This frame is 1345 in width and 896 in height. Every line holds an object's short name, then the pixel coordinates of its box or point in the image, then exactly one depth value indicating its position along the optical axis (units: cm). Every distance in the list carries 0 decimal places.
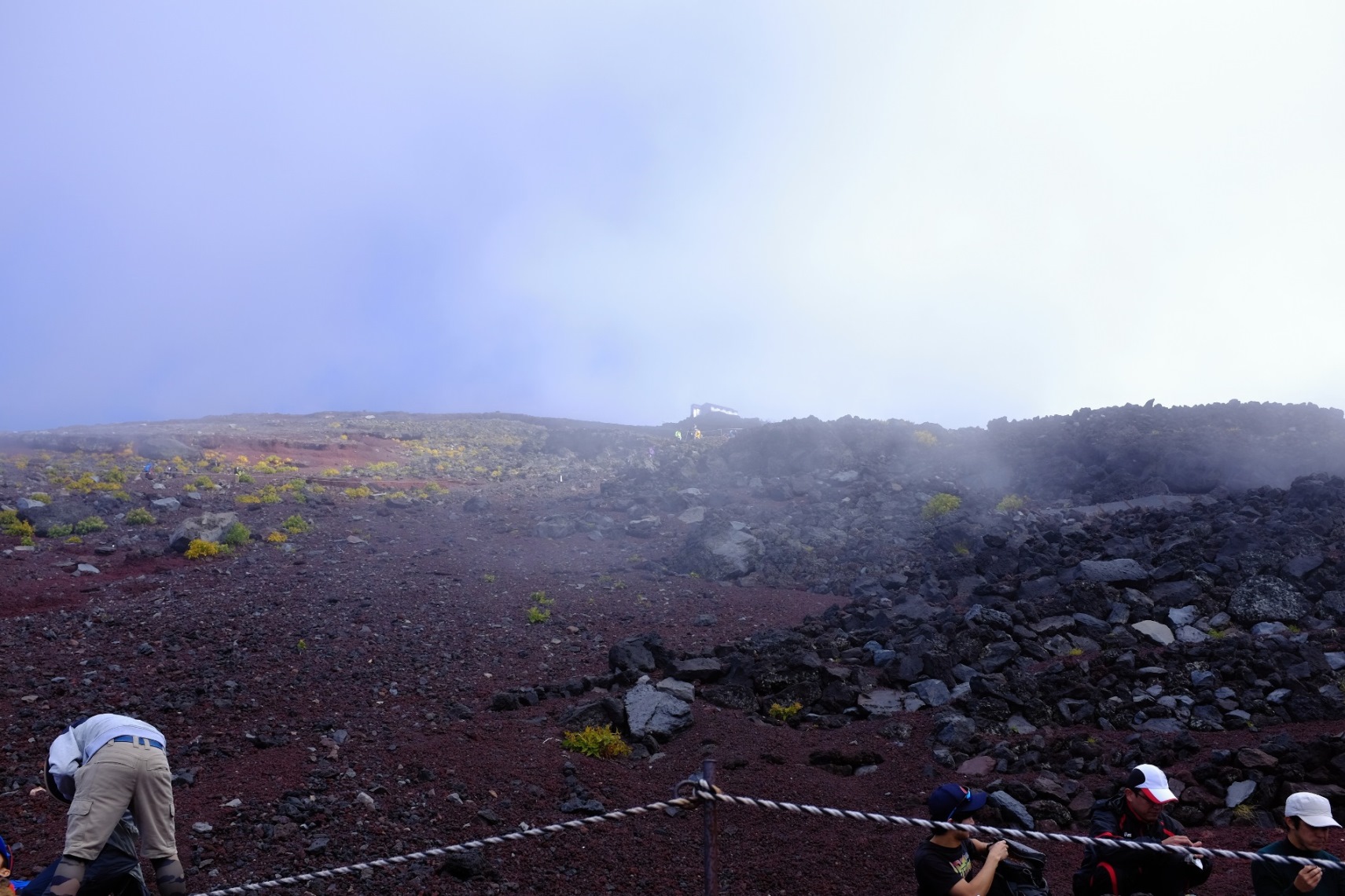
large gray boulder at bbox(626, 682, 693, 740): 806
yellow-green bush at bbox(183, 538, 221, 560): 1534
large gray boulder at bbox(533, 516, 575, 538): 1964
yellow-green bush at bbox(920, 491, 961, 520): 1911
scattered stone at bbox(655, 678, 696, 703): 891
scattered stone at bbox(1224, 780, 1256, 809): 599
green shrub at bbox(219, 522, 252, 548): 1633
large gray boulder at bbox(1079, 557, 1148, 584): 1150
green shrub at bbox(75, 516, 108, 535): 1697
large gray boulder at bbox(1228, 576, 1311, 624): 976
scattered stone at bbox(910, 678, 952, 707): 874
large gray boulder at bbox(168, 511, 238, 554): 1592
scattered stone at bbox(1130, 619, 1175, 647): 965
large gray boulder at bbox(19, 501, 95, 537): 1689
